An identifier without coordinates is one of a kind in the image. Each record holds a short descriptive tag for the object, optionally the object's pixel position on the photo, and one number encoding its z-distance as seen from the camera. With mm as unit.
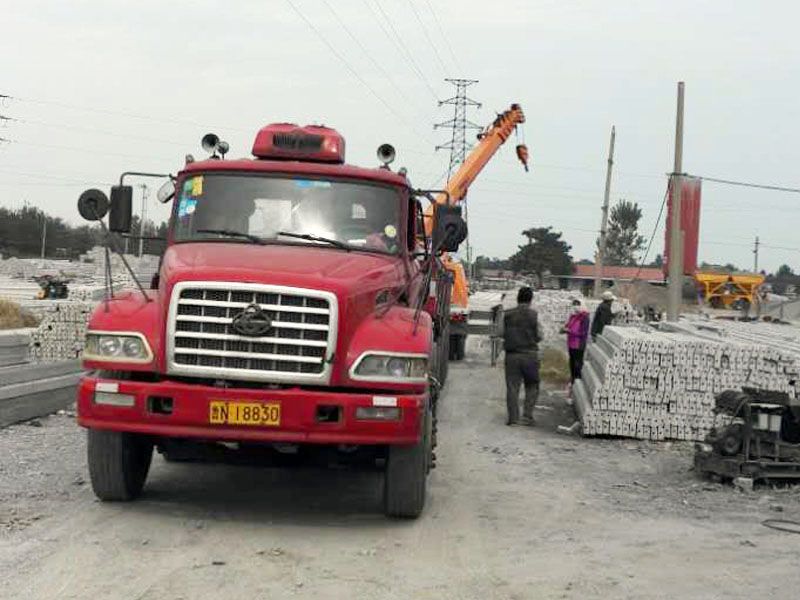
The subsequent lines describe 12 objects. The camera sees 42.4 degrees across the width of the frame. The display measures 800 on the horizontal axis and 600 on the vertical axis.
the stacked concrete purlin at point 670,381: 11547
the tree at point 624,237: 115938
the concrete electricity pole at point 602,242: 40859
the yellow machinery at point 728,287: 57625
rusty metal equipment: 9164
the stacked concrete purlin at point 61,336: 14789
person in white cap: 17859
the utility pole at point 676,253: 22562
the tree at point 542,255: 97500
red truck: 6879
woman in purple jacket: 16844
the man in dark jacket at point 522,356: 13617
